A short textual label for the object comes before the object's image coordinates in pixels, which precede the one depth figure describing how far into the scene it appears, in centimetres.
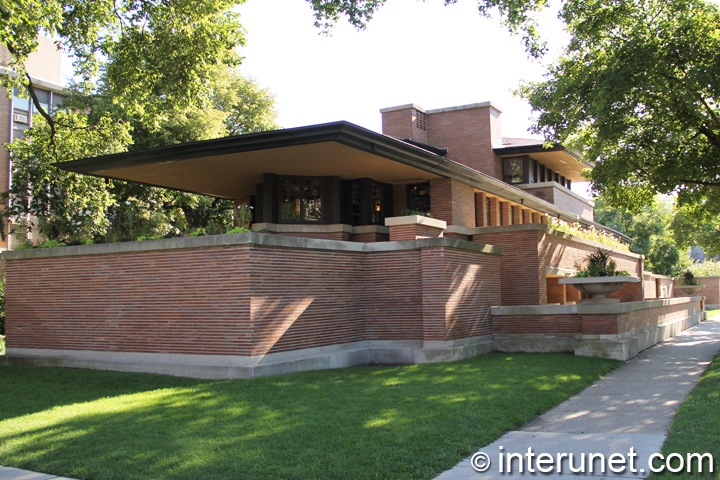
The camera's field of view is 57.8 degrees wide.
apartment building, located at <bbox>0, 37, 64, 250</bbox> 3869
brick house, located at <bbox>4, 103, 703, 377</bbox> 1284
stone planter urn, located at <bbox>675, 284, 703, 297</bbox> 4022
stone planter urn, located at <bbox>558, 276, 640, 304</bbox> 1606
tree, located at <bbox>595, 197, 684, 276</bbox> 5190
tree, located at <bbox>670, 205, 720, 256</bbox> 3750
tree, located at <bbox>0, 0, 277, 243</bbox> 1765
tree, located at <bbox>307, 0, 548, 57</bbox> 1596
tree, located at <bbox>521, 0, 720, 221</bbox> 1641
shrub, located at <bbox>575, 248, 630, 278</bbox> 1734
